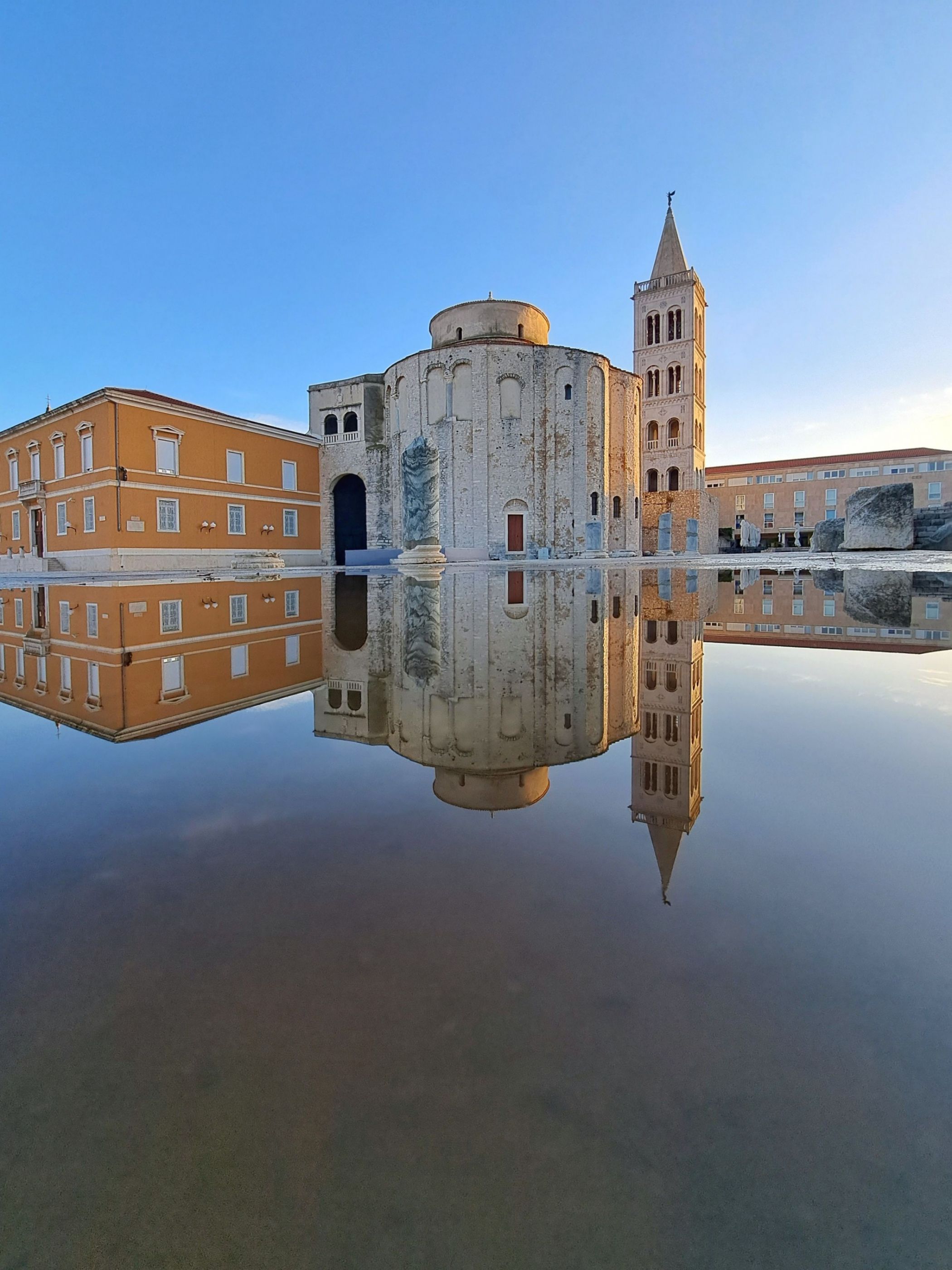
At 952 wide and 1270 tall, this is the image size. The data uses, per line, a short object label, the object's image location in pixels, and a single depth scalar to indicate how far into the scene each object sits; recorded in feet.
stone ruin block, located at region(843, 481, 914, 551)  43.34
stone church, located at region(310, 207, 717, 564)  85.97
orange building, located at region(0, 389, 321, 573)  63.67
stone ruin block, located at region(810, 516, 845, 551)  60.75
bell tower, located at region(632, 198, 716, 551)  124.47
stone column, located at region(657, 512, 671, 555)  112.68
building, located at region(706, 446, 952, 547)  182.09
